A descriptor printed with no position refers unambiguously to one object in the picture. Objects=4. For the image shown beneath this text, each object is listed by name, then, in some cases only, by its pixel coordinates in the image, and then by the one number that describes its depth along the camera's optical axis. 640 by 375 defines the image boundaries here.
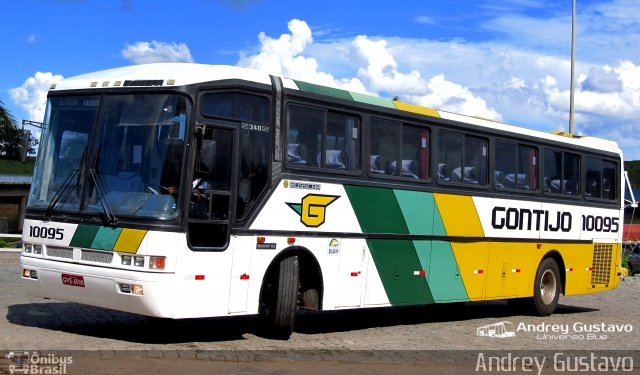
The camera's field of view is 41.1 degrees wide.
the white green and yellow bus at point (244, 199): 10.32
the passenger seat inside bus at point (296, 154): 11.68
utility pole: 32.09
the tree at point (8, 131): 36.03
